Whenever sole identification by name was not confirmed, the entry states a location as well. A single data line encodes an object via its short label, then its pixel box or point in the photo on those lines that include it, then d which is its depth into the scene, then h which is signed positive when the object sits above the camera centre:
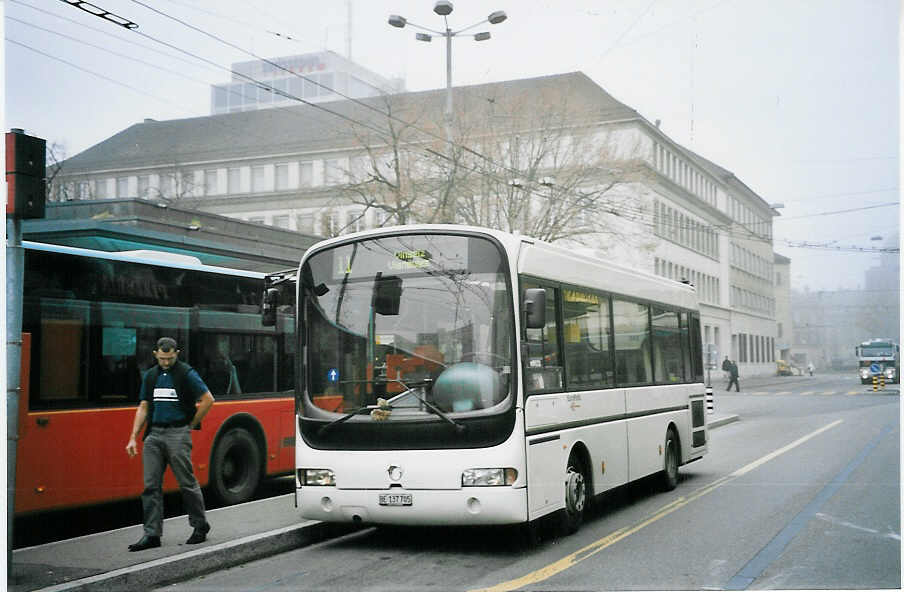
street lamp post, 14.06 +5.54
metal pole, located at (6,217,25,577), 7.09 +0.37
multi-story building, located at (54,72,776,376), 27.95 +6.98
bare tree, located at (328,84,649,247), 27.84 +6.26
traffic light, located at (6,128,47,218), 7.16 +1.50
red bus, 9.47 +0.22
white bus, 8.62 +0.00
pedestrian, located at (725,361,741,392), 51.75 +0.15
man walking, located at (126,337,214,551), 8.72 -0.25
